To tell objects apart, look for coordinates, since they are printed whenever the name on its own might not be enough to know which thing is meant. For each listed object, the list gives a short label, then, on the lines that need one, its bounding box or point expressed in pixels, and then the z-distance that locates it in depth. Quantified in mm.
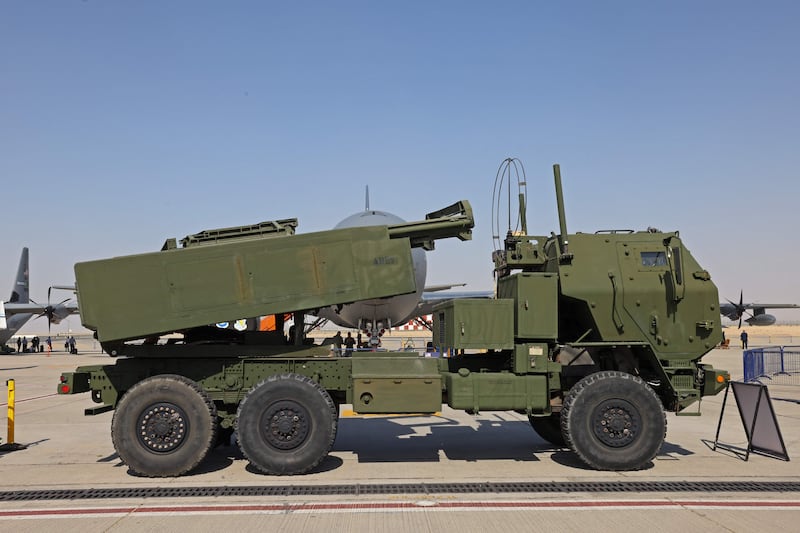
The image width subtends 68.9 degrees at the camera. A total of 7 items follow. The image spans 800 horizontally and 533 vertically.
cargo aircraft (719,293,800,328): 41003
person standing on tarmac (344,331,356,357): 23609
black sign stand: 7812
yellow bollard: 8961
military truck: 7074
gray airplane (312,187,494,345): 15750
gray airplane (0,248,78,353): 39906
